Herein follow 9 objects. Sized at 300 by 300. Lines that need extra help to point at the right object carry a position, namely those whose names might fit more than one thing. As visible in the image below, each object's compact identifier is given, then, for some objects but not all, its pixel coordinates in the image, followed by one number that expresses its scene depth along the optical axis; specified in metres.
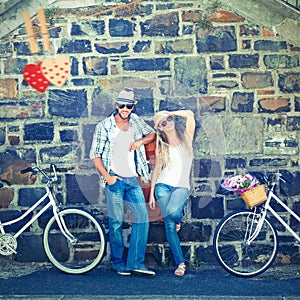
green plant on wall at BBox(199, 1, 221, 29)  8.15
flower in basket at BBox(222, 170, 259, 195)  7.86
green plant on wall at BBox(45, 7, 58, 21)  8.16
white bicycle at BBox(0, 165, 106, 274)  8.08
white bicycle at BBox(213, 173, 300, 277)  8.13
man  8.02
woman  8.05
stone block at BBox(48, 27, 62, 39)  8.22
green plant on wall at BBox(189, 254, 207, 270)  8.40
